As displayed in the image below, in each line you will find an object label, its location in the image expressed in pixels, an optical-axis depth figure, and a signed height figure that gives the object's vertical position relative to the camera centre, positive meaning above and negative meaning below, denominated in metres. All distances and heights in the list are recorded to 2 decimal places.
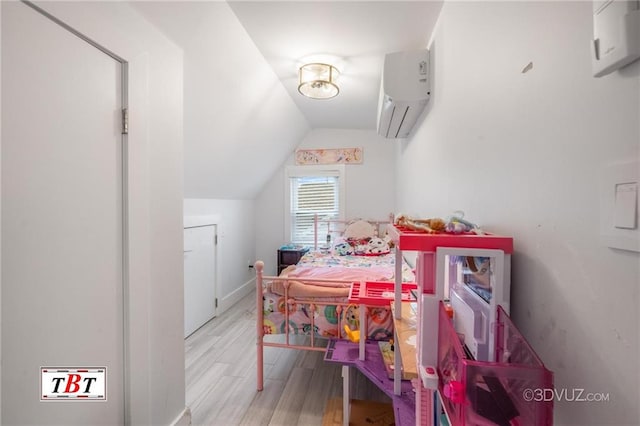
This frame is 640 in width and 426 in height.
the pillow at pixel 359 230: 3.58 -0.26
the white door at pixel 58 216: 0.77 -0.01
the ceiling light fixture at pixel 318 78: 2.00 +1.06
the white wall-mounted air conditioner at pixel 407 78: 1.68 +0.88
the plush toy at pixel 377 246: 3.03 -0.42
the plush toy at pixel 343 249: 3.08 -0.45
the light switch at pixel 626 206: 0.42 +0.01
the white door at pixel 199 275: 2.47 -0.66
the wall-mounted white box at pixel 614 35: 0.40 +0.29
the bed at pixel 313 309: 1.63 -0.64
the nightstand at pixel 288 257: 3.69 -0.65
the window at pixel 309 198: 3.89 +0.21
